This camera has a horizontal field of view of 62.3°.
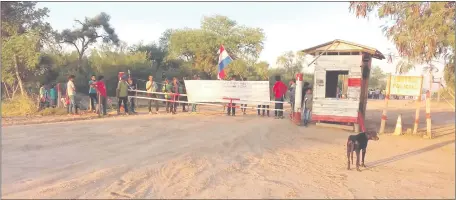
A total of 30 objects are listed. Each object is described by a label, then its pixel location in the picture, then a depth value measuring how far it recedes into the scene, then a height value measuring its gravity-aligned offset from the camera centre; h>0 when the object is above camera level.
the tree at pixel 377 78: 79.89 +2.83
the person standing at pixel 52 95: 17.69 -0.55
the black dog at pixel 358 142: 7.72 -1.07
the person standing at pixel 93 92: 15.95 -0.33
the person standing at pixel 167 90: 17.61 -0.19
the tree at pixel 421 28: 11.62 +2.12
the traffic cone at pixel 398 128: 13.83 -1.35
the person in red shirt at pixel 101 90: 15.55 -0.23
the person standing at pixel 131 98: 17.26 -0.61
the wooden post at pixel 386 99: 13.95 -0.29
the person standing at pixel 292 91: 16.22 -0.08
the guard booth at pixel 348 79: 13.79 +0.41
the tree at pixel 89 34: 33.06 +4.66
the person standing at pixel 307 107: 14.45 -0.67
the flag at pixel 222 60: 18.11 +1.31
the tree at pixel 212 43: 41.97 +5.10
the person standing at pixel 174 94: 17.12 -0.35
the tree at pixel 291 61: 66.94 +4.91
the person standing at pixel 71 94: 15.60 -0.43
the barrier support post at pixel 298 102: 14.42 -0.49
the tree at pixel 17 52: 20.52 +1.67
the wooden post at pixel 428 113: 12.87 -0.71
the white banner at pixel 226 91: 16.36 -0.14
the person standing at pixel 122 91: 16.06 -0.26
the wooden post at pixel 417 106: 13.36 -0.52
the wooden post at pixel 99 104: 15.40 -0.82
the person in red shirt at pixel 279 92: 16.16 -0.14
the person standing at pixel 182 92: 18.60 -0.29
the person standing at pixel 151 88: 17.69 -0.11
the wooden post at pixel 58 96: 17.42 -0.58
